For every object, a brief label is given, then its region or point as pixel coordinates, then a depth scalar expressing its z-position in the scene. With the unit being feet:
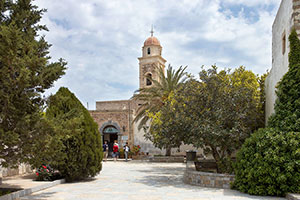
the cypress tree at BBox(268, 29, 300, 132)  26.04
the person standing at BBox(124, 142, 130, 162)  73.56
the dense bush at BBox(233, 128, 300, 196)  24.75
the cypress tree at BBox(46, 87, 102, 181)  33.19
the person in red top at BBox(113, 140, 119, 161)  74.13
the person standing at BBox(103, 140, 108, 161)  79.16
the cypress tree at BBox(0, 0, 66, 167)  20.11
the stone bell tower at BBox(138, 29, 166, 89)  106.63
